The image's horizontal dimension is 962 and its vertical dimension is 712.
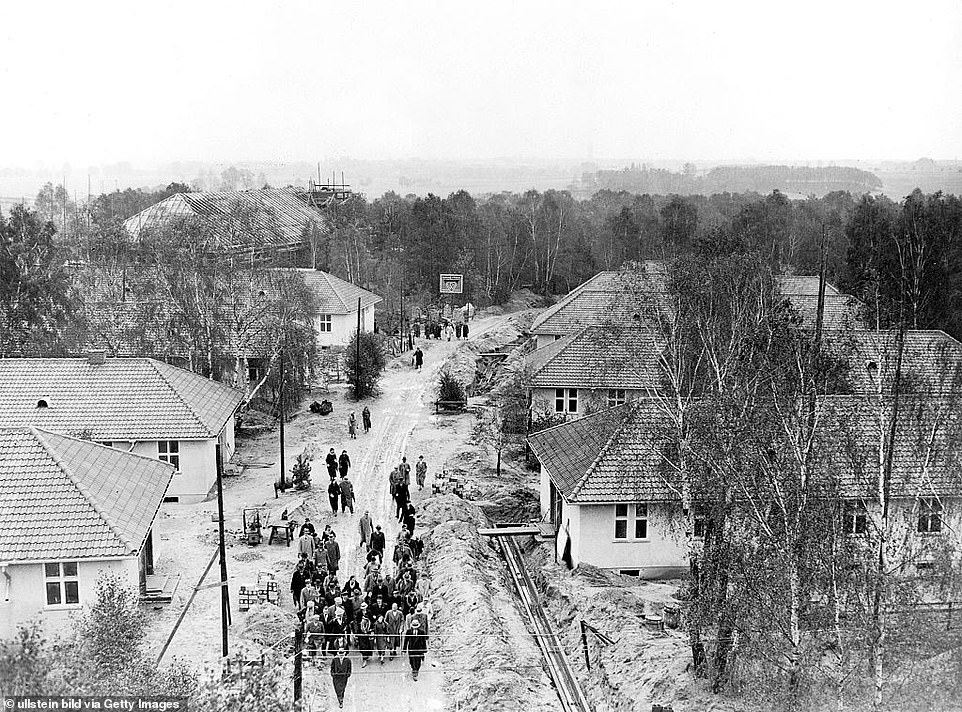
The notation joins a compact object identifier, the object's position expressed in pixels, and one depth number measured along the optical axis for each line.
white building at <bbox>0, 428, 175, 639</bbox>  21.38
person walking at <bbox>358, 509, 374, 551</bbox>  27.62
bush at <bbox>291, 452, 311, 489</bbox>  33.75
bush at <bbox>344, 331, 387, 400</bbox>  48.38
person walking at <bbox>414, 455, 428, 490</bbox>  34.00
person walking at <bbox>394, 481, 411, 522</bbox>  30.59
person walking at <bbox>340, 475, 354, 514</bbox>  30.70
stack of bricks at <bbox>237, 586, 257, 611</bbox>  23.42
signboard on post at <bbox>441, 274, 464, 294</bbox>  82.38
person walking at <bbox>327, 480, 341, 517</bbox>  30.88
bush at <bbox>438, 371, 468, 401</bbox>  47.03
